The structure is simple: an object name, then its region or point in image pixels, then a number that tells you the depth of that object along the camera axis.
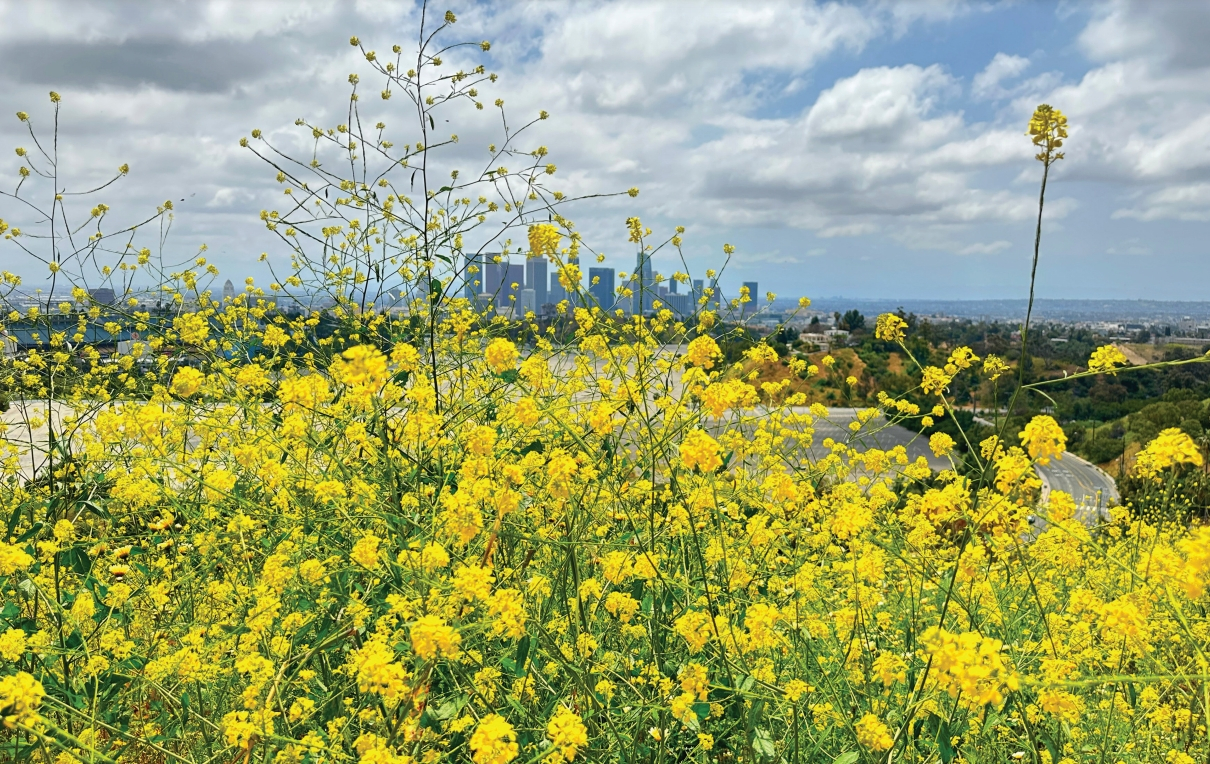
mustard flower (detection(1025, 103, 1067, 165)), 0.75
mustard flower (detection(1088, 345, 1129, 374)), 0.81
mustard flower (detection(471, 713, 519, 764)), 0.66
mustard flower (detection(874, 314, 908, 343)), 1.11
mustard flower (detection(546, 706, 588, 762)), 0.67
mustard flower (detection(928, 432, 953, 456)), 1.12
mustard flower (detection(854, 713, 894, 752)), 0.77
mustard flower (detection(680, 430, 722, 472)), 0.79
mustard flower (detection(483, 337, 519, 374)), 0.87
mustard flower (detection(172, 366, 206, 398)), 1.05
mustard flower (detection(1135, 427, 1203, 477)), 0.76
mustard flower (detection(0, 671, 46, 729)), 0.64
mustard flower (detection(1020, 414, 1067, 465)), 0.78
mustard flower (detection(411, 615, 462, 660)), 0.67
